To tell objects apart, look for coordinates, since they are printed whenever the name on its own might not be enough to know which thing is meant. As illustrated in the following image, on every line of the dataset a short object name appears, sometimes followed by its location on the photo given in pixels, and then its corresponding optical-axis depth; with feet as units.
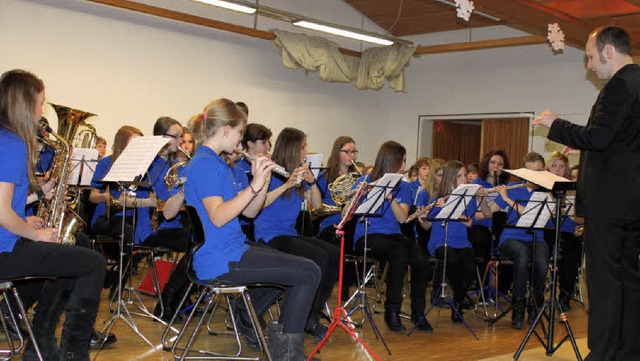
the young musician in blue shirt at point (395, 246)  17.90
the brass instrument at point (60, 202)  12.65
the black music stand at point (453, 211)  17.83
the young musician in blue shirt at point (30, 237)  10.61
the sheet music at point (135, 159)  14.15
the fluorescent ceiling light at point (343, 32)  29.86
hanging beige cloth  35.35
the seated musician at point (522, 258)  19.76
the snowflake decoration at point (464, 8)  23.48
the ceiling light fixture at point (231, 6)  26.61
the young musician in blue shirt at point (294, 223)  15.92
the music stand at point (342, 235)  13.74
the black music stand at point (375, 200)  15.79
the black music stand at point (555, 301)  13.97
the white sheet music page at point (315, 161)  17.01
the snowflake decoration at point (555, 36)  27.17
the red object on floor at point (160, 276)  20.66
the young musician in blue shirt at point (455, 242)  19.63
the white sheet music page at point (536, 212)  18.48
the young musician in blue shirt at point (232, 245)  11.37
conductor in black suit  12.16
